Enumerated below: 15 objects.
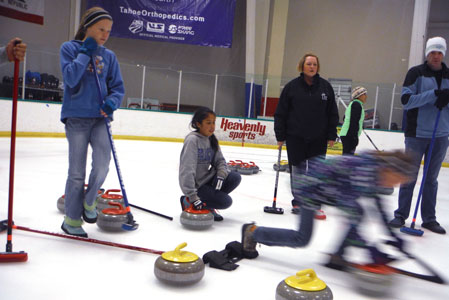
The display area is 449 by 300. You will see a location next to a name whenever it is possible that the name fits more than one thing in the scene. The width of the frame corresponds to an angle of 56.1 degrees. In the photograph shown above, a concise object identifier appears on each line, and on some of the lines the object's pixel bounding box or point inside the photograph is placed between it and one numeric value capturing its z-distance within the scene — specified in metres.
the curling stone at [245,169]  5.42
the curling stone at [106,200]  2.74
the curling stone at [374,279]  1.71
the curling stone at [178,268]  1.73
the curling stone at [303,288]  1.52
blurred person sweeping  1.71
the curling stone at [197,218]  2.58
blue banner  12.18
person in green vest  4.57
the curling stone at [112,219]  2.44
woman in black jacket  3.19
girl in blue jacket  2.20
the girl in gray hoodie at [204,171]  2.69
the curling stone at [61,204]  2.80
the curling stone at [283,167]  6.00
